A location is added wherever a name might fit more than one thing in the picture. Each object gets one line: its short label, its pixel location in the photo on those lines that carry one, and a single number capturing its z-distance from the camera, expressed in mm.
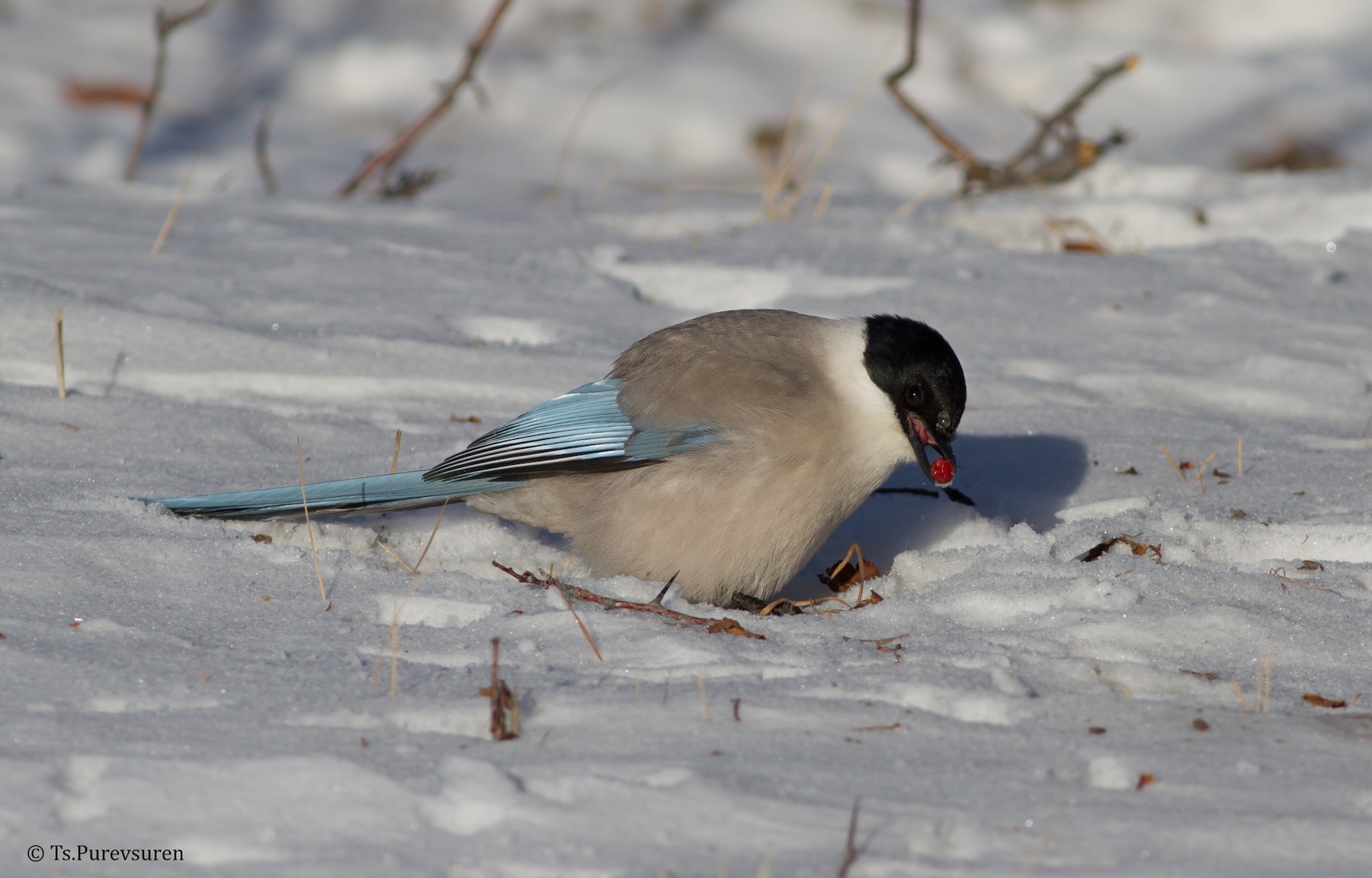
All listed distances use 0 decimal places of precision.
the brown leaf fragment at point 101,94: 21812
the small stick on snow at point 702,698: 5254
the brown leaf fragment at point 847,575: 8055
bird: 7422
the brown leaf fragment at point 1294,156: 19750
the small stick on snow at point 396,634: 5484
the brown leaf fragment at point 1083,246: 13219
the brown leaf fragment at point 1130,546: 7453
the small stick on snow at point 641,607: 6437
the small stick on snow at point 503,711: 5047
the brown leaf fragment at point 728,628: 6389
